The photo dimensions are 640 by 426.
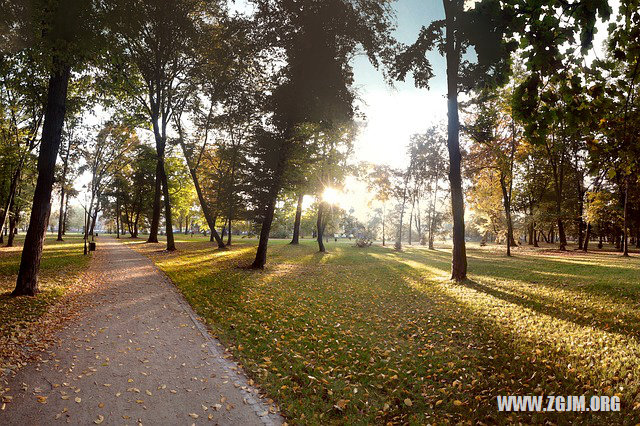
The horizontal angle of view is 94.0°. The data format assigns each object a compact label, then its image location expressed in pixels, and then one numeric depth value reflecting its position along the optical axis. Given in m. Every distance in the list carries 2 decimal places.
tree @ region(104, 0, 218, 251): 17.08
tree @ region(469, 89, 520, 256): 21.91
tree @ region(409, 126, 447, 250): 32.09
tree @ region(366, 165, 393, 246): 33.59
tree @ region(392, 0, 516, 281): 11.08
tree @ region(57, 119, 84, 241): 29.73
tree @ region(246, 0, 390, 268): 13.16
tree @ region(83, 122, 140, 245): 29.50
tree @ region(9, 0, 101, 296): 7.42
